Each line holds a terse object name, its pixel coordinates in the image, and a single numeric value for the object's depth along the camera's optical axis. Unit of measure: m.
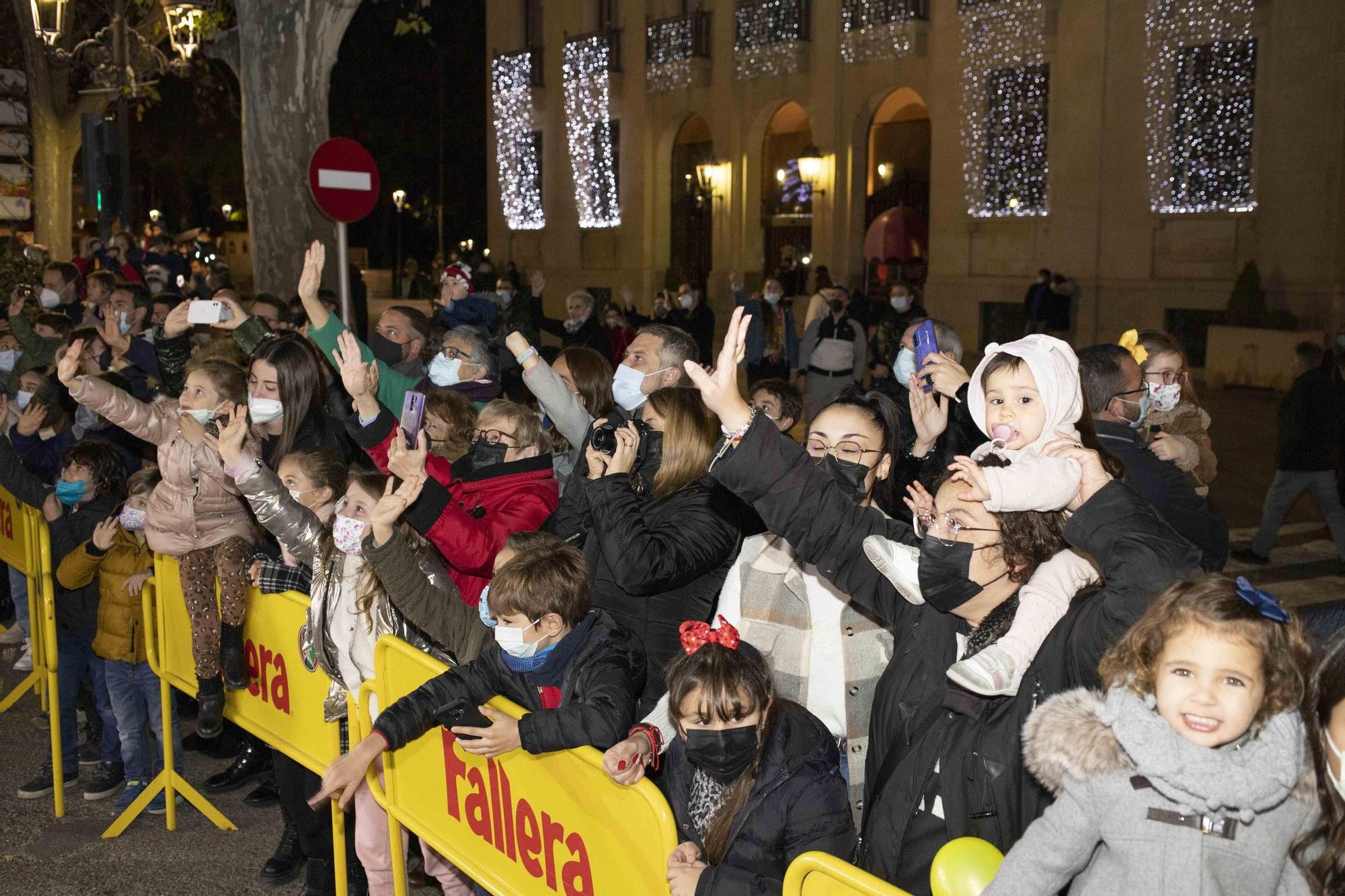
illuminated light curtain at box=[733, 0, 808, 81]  28.09
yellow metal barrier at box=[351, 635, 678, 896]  3.15
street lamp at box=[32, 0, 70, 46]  15.50
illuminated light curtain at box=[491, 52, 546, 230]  35.12
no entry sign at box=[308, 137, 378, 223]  8.84
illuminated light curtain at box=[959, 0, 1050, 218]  23.34
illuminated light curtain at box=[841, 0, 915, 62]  25.58
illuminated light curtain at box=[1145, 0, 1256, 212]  20.61
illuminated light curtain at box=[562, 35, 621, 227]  32.97
